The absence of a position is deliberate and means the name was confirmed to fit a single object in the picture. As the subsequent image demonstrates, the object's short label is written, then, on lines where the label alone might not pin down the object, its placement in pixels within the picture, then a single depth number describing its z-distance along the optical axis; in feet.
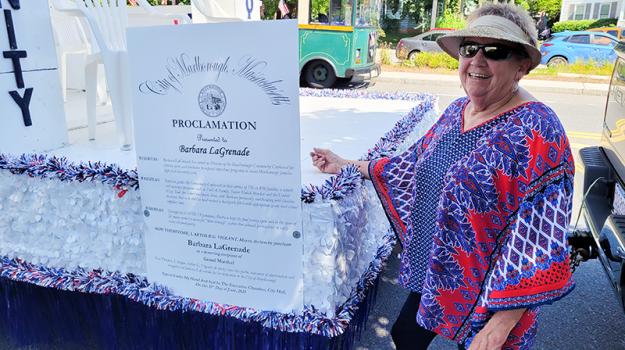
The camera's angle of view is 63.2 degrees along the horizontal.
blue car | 48.48
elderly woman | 4.57
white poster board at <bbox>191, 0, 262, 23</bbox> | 13.67
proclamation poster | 5.36
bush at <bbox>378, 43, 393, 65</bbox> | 51.16
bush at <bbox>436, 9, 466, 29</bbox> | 64.23
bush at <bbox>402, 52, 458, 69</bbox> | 47.98
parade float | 5.89
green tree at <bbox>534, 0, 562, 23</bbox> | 100.99
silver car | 53.36
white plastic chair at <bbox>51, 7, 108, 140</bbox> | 13.99
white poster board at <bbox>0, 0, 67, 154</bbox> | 7.44
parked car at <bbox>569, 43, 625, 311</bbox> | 7.10
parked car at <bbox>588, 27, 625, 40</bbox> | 53.33
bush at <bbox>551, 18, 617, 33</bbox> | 84.53
